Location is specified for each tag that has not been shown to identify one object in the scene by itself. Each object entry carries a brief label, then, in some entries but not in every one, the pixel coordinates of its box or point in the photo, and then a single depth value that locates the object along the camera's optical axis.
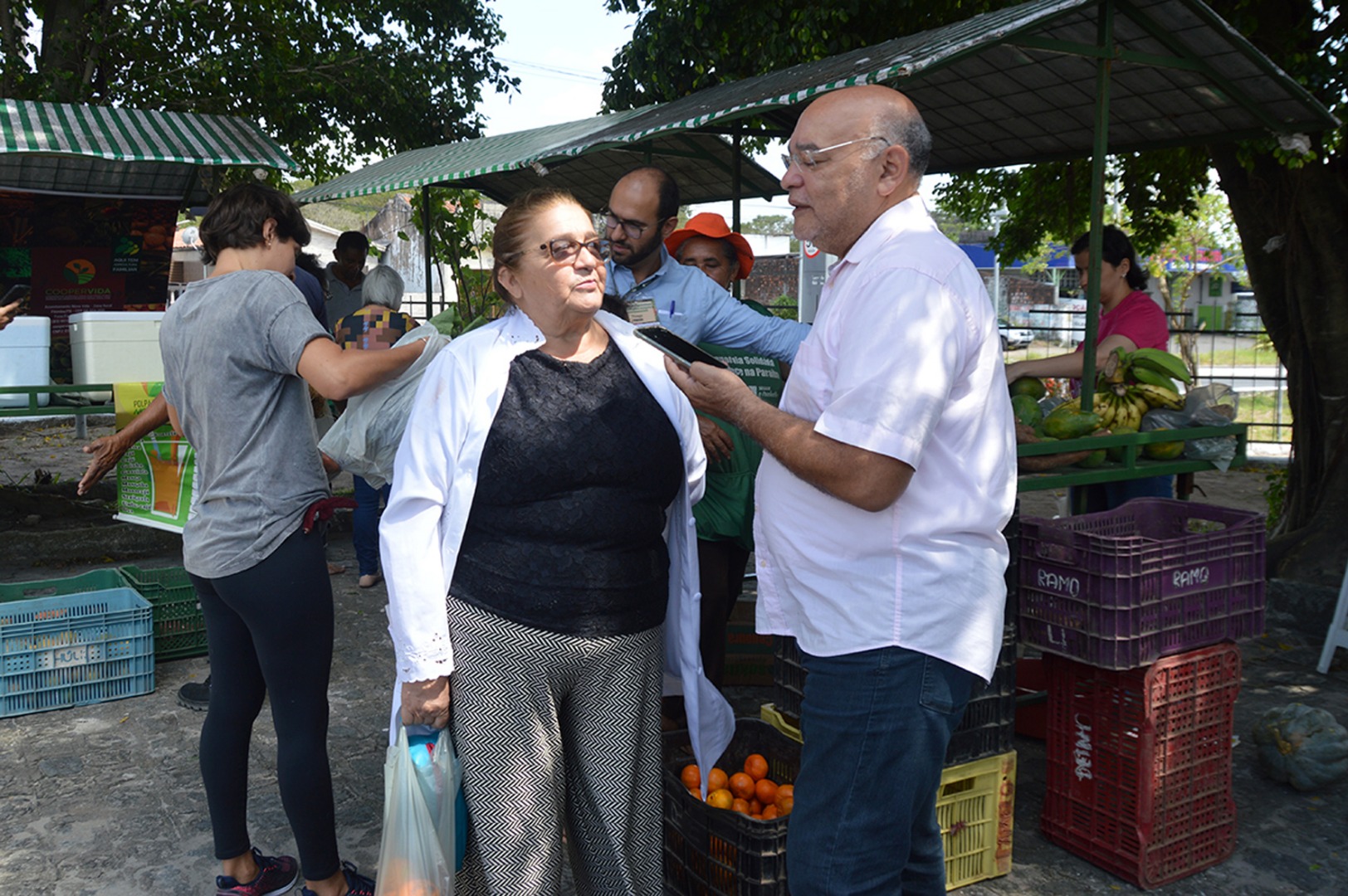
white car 32.89
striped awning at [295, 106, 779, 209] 7.68
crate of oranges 2.67
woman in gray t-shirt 2.76
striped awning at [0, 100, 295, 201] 6.38
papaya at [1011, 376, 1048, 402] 4.37
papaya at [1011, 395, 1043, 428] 4.03
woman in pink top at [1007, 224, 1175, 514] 4.54
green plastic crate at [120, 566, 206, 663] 5.33
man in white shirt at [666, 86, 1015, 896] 1.86
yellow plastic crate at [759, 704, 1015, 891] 3.20
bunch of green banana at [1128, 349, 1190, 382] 4.27
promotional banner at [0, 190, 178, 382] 7.81
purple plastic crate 3.09
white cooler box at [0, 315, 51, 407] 6.19
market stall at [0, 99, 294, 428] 6.54
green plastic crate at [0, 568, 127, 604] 5.25
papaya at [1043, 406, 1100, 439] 3.86
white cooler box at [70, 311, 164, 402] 6.25
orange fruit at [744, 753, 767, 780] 3.12
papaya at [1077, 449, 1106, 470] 3.94
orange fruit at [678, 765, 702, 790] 2.96
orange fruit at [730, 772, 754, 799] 3.02
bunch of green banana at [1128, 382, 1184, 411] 4.21
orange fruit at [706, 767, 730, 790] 2.98
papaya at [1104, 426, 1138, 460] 4.04
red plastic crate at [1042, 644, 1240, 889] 3.20
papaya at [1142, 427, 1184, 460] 4.11
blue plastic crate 4.62
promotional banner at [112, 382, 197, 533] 4.75
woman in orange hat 3.74
